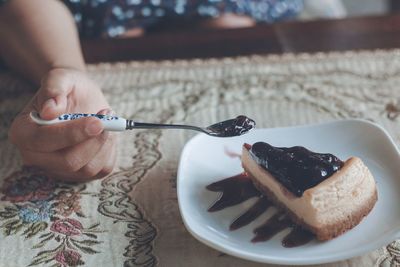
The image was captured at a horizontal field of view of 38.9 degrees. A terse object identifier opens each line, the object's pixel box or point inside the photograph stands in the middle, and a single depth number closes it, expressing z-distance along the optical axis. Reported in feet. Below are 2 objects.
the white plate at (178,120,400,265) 1.85
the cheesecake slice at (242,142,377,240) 1.91
